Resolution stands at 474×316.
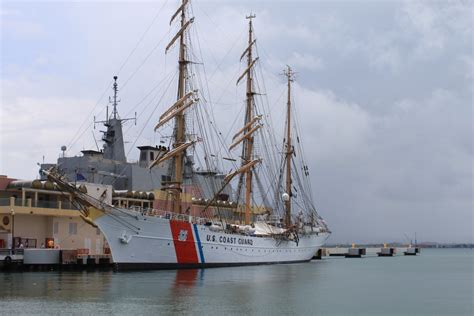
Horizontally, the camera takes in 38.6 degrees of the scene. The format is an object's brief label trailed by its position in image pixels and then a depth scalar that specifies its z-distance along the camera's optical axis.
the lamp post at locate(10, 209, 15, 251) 52.20
